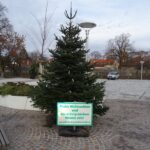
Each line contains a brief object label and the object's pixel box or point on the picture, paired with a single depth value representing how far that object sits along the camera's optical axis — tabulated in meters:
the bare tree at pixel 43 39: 9.36
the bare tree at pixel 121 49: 42.63
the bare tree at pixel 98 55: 47.98
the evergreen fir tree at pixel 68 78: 4.58
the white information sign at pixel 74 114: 4.10
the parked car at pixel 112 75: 29.04
